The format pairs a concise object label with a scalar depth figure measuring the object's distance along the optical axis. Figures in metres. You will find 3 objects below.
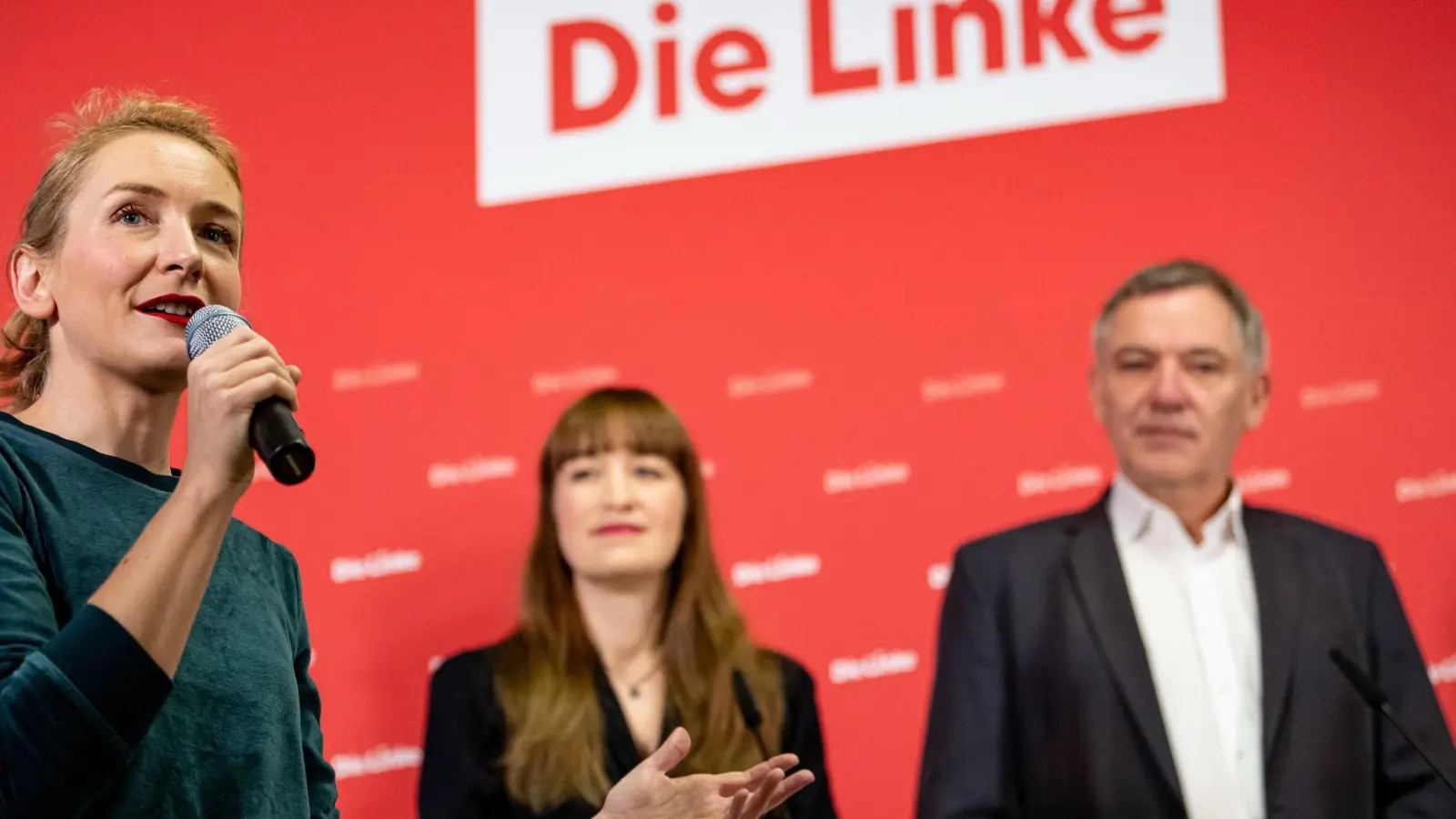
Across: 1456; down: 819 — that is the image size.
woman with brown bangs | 2.74
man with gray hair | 2.55
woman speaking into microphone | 1.32
